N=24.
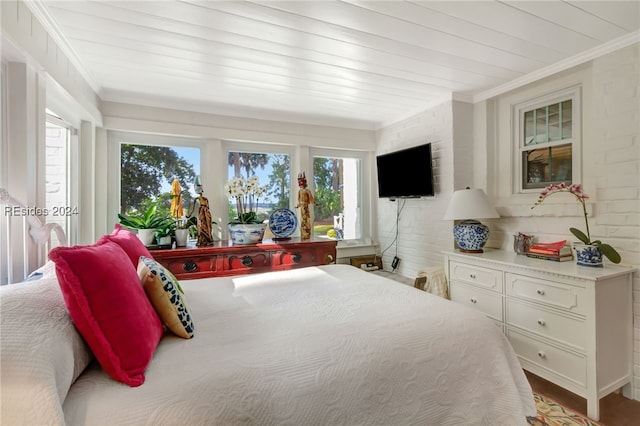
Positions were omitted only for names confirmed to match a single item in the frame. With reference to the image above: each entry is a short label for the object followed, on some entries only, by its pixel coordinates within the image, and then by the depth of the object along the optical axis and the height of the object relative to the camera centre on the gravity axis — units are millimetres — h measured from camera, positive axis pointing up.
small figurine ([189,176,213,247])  2553 -89
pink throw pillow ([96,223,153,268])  1313 -147
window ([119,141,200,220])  2727 +334
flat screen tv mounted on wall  2883 +386
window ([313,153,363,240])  3523 +178
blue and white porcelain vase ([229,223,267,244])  2605 -193
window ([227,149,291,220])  3141 +405
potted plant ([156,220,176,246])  2350 -172
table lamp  2422 -29
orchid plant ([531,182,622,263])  1800 -5
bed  715 -463
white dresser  1671 -676
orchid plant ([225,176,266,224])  2740 +181
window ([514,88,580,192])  2277 +565
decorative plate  2854 -118
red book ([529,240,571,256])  2096 -273
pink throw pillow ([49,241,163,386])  804 -281
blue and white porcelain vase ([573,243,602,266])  1850 -282
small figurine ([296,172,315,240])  2973 +46
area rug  1620 -1145
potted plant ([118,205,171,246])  2350 -104
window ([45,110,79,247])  1845 +246
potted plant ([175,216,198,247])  2451 -165
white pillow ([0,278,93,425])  632 -337
